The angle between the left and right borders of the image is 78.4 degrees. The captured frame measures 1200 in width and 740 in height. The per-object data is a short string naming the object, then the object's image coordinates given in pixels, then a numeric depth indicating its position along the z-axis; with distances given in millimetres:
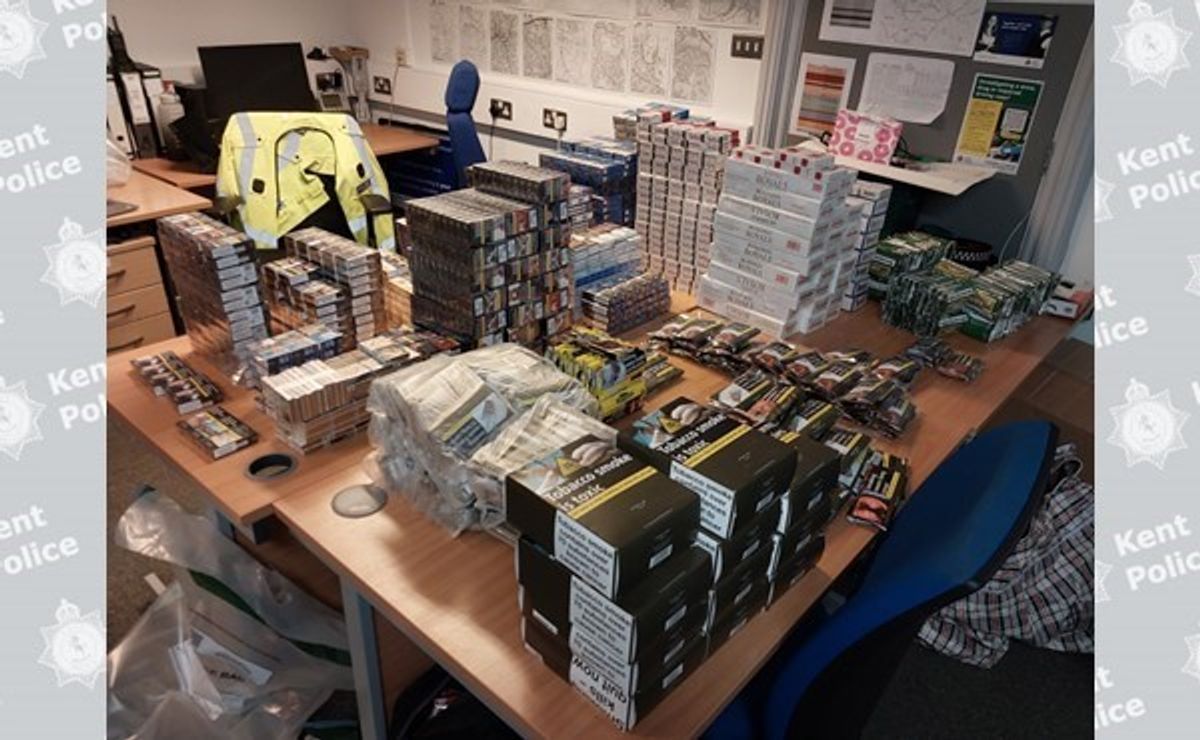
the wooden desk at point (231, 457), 1317
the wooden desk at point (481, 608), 969
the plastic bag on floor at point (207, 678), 1460
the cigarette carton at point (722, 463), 963
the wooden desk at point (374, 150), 3281
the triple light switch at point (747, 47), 2852
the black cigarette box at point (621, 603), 865
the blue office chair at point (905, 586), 912
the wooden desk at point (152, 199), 2787
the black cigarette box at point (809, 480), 1081
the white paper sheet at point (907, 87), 2327
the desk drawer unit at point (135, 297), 2783
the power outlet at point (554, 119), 3576
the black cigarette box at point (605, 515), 850
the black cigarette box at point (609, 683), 927
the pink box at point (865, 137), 2355
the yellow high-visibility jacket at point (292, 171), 2566
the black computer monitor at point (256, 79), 3535
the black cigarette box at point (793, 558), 1107
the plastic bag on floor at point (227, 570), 1547
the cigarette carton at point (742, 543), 971
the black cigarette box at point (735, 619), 1037
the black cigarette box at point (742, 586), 1011
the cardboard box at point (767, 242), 1937
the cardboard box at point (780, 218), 1910
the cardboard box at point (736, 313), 2014
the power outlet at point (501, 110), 3805
